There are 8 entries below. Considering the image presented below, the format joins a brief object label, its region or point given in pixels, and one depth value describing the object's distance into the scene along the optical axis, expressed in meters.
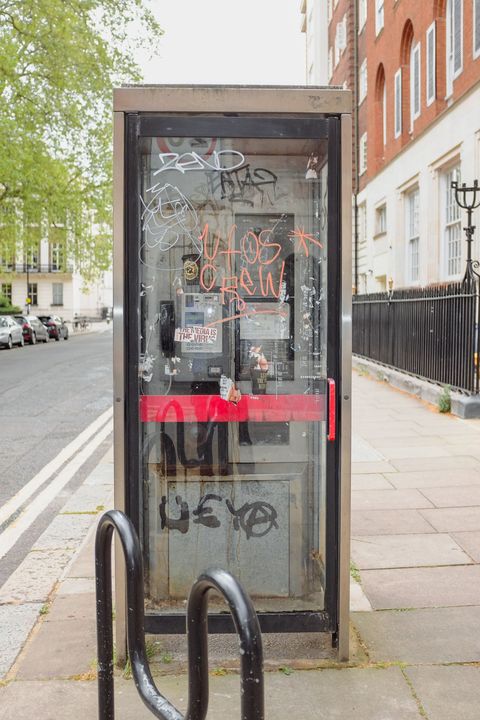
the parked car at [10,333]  33.59
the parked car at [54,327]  44.44
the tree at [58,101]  25.09
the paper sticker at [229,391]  3.68
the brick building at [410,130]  18.39
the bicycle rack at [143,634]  1.88
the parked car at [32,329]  38.38
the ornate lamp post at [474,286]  10.81
